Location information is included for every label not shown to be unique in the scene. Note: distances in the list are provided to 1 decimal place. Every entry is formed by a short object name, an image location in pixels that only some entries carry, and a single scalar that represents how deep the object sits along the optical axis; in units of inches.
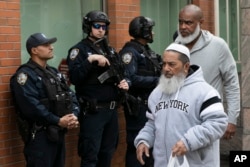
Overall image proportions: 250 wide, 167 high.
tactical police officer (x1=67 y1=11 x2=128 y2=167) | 235.0
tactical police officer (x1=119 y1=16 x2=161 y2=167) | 257.6
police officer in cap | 205.6
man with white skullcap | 148.0
